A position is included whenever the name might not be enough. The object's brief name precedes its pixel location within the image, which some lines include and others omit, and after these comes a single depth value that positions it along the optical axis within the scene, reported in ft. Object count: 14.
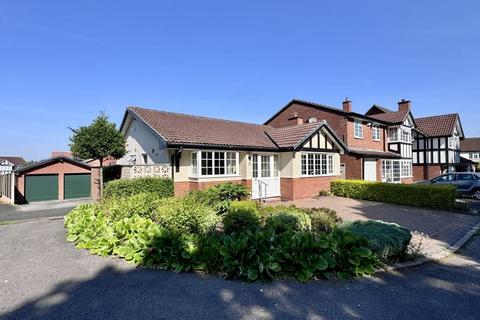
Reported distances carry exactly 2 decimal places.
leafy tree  48.75
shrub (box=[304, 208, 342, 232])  25.93
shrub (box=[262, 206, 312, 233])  22.44
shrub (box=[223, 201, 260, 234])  23.48
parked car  56.80
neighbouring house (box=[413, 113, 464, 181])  102.83
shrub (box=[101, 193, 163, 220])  26.27
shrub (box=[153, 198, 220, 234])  21.71
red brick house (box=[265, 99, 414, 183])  73.46
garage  70.44
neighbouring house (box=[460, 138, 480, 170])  194.18
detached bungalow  45.57
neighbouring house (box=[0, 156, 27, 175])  221.66
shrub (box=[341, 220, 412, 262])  18.80
